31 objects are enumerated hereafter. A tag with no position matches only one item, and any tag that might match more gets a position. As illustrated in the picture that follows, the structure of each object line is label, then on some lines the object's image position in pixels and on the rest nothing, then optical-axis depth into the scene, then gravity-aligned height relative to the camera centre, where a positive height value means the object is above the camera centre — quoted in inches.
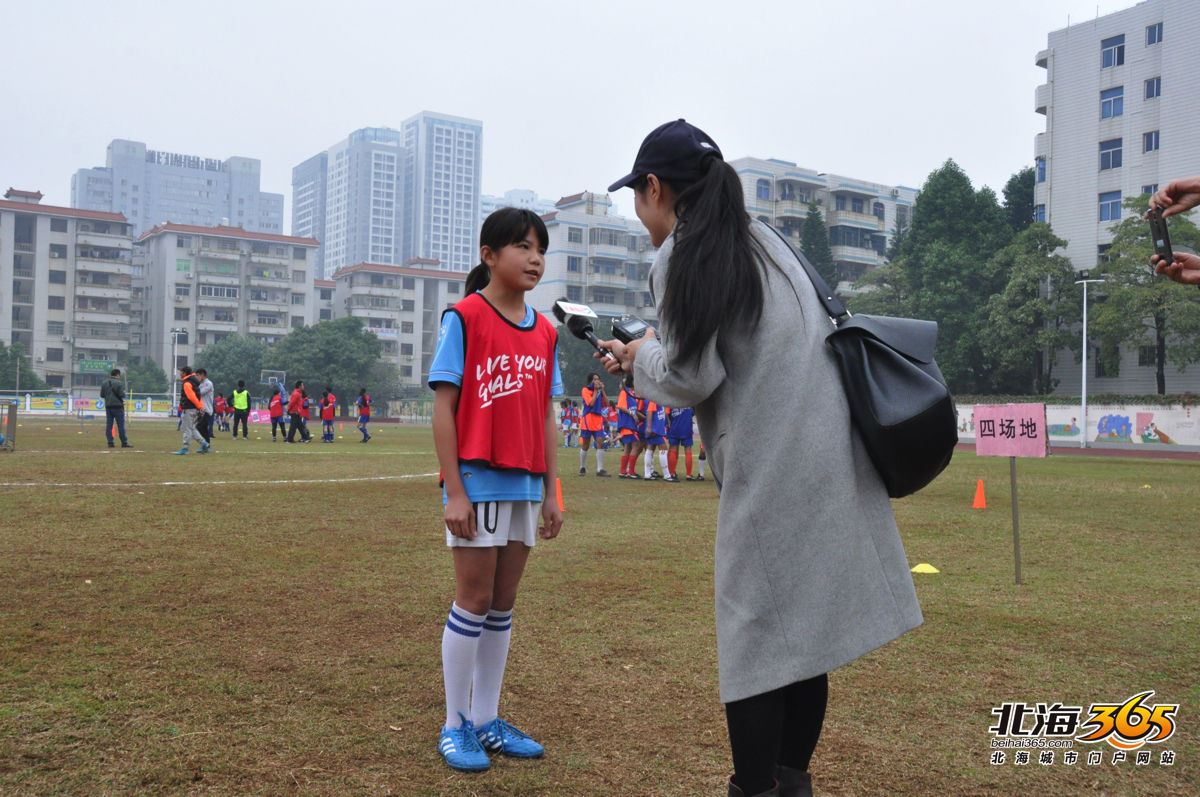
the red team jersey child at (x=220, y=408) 1521.9 -22.6
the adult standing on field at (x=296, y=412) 1157.7 -20.1
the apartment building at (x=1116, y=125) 1784.0 +602.6
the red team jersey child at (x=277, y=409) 1246.6 -17.9
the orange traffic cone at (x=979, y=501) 499.8 -48.0
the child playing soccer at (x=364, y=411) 1245.1 -17.7
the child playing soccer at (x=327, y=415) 1240.8 -24.5
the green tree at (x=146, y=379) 2942.9 +44.3
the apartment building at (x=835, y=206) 3132.4 +715.3
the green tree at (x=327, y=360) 2829.7 +115.5
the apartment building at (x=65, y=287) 3152.1 +361.0
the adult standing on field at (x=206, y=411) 865.5 -16.3
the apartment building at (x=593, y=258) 3233.3 +522.6
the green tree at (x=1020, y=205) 2471.7 +564.7
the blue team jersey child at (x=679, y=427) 650.6 -15.4
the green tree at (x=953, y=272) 2091.5 +328.1
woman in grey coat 86.0 -6.8
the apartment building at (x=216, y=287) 3499.0 +422.4
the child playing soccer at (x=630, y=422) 698.8 -13.5
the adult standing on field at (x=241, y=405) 1200.8 -13.5
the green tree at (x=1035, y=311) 1875.0 +212.5
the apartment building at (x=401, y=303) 3870.6 +411.0
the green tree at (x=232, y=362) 2933.1 +104.5
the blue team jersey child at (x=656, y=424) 658.2 -13.4
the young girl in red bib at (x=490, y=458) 134.0 -8.4
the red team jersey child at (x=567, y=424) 1360.7 -31.3
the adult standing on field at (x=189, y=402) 810.2 -7.7
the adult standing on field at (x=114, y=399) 876.6 -7.0
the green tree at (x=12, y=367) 2596.0 +63.5
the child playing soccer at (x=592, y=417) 754.2 -11.2
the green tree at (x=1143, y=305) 1625.2 +203.6
